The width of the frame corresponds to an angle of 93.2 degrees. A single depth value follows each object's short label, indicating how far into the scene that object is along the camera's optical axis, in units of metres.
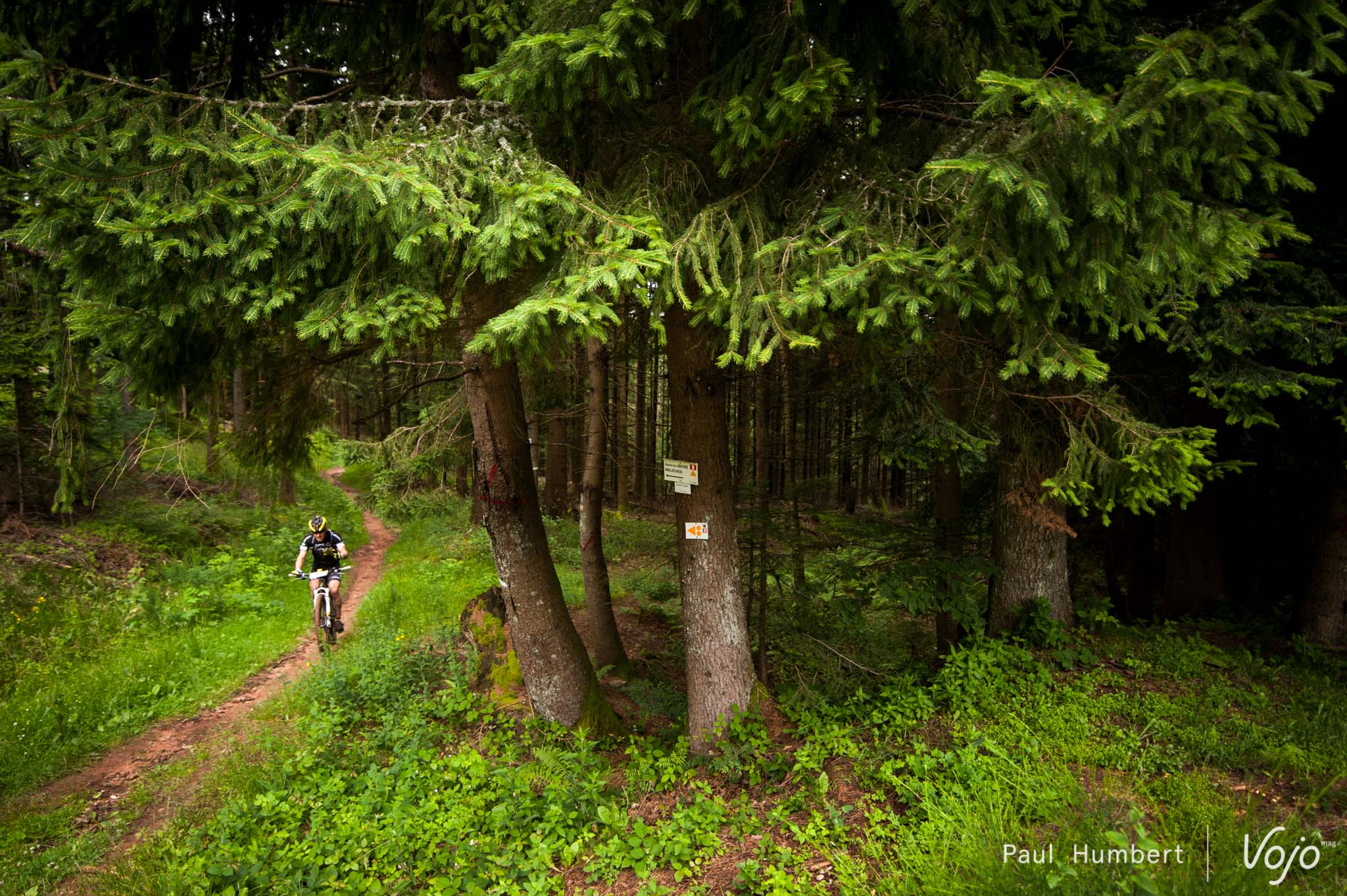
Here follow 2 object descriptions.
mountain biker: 9.40
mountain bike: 9.29
